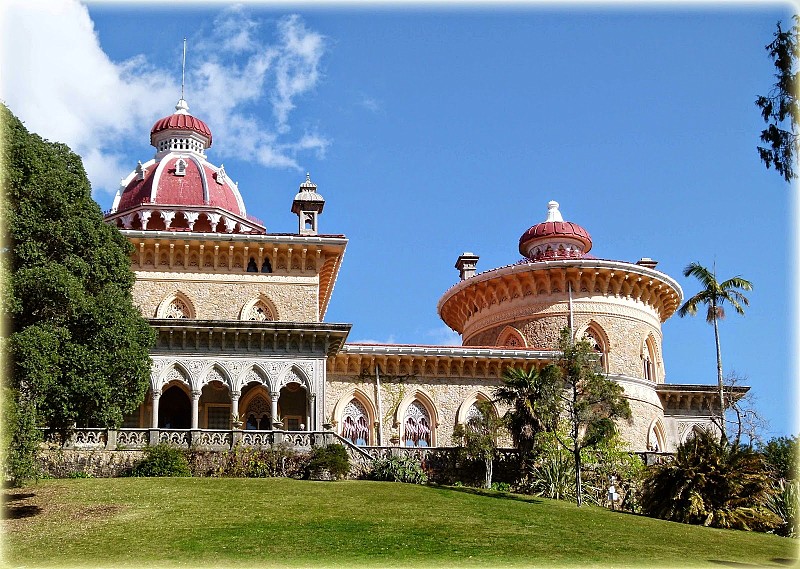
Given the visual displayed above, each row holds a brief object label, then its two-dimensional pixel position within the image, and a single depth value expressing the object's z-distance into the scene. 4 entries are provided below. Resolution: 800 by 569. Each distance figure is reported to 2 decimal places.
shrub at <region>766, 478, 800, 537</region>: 27.64
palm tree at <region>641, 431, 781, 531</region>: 27.41
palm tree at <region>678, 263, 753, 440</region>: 42.50
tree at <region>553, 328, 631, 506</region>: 30.86
